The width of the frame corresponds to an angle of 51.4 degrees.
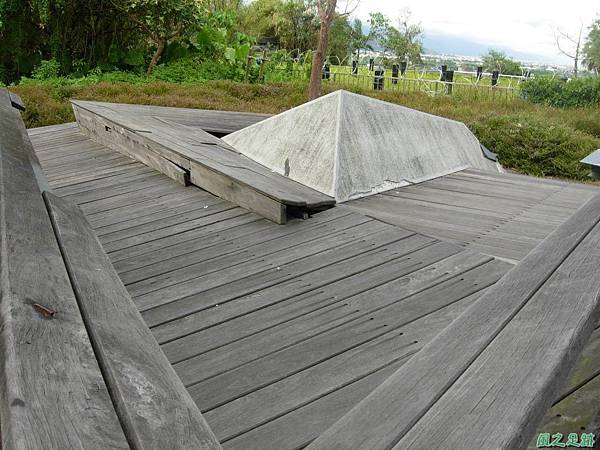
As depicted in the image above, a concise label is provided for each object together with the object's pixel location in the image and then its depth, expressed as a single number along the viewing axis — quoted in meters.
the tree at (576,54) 34.44
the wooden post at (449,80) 18.05
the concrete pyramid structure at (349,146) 4.64
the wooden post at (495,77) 19.25
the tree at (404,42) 34.03
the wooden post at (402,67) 22.73
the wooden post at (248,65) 16.05
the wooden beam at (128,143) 4.78
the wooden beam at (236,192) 3.91
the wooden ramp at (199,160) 4.02
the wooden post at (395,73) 19.33
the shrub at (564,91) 17.28
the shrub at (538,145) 10.59
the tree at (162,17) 14.38
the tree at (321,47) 12.52
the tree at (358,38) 35.64
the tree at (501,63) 31.42
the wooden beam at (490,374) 1.29
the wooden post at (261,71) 16.31
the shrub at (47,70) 13.52
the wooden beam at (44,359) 1.04
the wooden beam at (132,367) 1.15
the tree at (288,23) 32.66
